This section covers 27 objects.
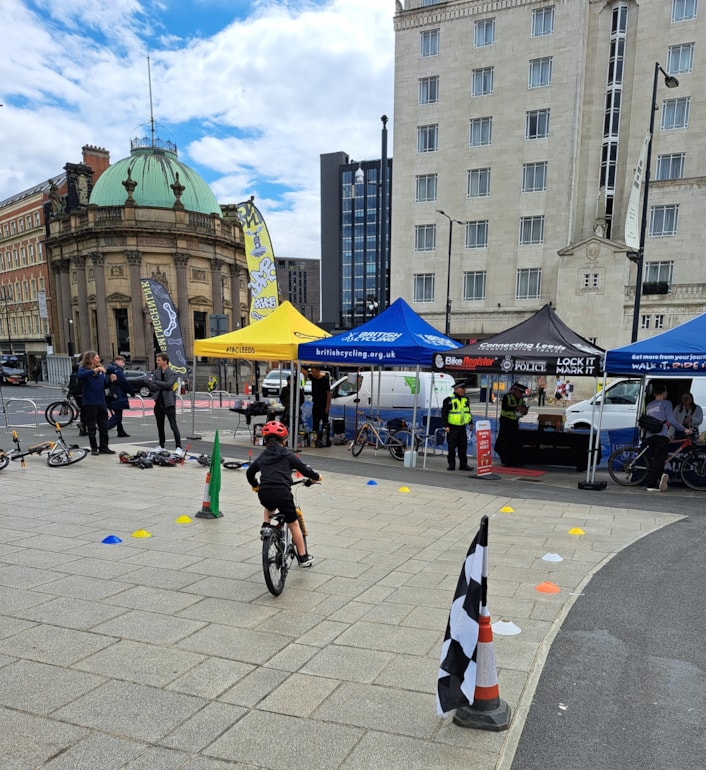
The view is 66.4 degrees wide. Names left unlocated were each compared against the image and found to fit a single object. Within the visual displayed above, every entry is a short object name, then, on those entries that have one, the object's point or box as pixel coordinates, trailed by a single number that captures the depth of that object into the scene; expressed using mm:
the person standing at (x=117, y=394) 13719
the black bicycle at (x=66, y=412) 16609
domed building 50844
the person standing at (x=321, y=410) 13794
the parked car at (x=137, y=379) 34250
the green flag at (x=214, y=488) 7273
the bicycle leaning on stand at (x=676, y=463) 9750
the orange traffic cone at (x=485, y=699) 3045
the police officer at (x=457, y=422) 11047
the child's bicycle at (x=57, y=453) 10320
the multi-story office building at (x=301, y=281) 165138
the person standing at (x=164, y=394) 11602
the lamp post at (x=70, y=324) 55734
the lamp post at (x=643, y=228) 18064
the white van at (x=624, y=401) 11523
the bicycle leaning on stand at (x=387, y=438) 12648
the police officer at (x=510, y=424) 11414
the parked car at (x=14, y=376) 43650
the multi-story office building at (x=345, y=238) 119500
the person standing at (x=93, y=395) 11367
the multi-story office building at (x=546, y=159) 35656
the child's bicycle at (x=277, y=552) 4645
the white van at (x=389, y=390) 16297
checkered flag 2996
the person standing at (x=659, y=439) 9523
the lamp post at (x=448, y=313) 34475
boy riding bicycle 4904
